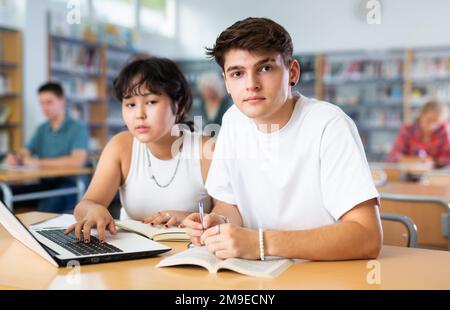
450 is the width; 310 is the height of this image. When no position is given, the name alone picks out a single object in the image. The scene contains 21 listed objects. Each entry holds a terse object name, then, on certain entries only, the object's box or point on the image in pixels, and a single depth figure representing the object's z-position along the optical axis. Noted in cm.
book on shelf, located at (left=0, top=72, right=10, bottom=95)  593
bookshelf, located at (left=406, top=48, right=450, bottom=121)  724
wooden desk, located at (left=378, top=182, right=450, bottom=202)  263
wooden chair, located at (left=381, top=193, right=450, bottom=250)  223
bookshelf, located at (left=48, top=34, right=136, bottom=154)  671
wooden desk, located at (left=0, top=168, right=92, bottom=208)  326
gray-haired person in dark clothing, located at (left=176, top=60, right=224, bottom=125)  824
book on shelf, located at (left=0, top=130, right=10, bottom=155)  598
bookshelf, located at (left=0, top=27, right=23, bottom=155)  598
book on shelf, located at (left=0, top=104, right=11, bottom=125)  596
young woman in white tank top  166
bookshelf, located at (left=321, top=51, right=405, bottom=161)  754
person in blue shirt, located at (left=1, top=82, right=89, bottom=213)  388
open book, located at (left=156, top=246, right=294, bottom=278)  100
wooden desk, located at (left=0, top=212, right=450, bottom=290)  95
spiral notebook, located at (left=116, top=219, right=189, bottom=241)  134
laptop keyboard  115
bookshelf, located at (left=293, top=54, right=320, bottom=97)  785
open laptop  109
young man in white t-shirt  109
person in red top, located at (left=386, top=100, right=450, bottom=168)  477
